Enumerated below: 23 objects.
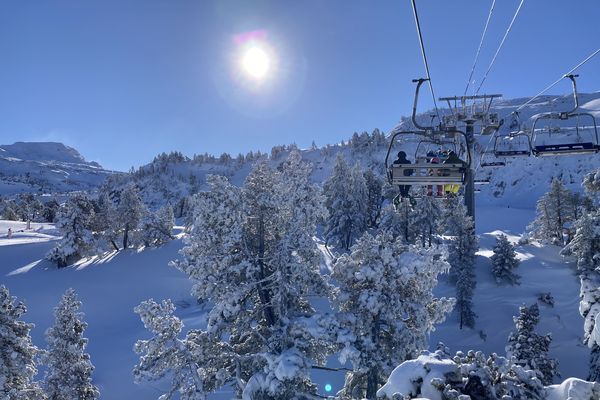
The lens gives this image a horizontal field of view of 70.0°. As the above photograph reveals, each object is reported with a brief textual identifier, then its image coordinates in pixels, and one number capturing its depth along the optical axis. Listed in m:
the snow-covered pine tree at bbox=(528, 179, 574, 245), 48.88
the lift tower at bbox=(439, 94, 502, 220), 17.11
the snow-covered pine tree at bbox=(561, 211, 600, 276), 32.62
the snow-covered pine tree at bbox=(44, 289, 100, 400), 18.81
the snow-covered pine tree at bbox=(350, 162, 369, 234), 49.72
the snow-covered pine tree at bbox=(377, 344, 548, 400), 6.78
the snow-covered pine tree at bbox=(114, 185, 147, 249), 54.47
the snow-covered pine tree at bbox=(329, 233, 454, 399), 14.09
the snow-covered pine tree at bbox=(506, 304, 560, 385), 23.06
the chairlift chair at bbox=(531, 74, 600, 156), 11.05
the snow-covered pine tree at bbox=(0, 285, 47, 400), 16.25
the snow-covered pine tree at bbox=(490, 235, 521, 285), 41.25
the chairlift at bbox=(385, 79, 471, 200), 10.12
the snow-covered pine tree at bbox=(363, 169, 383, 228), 64.25
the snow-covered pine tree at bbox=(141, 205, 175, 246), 54.38
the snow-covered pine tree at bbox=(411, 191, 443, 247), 47.97
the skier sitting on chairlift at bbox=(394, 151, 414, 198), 10.44
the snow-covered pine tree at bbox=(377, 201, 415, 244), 47.91
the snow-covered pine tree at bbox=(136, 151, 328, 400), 13.21
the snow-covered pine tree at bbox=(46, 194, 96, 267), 47.03
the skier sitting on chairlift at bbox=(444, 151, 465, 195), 10.22
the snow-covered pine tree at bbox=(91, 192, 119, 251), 52.62
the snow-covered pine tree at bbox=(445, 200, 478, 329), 36.56
